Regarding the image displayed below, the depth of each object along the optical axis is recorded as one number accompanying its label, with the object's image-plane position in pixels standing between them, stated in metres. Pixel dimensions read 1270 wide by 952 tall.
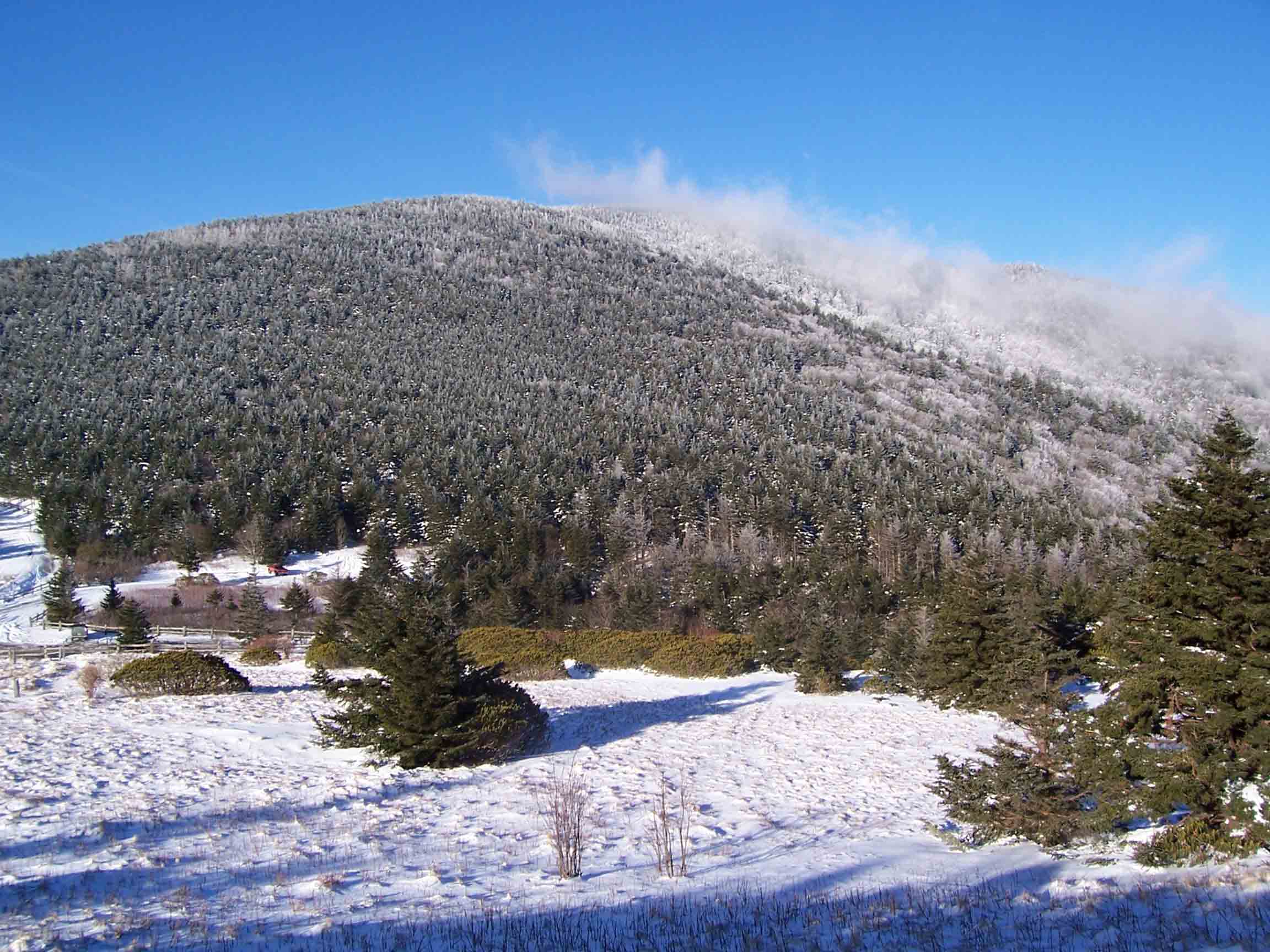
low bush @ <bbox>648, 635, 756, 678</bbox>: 24.86
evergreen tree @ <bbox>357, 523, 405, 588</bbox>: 41.09
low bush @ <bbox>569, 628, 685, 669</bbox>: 26.23
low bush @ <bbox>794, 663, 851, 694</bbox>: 20.92
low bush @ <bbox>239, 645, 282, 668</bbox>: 23.50
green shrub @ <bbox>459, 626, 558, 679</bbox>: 24.27
